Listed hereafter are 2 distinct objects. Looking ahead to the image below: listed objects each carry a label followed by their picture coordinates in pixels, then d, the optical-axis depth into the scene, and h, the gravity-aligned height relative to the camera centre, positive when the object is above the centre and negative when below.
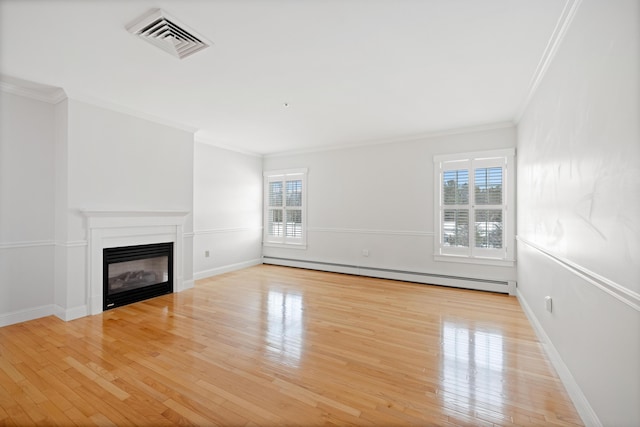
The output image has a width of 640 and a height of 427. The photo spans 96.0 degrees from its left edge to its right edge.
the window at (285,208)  6.47 +0.11
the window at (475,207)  4.48 +0.10
